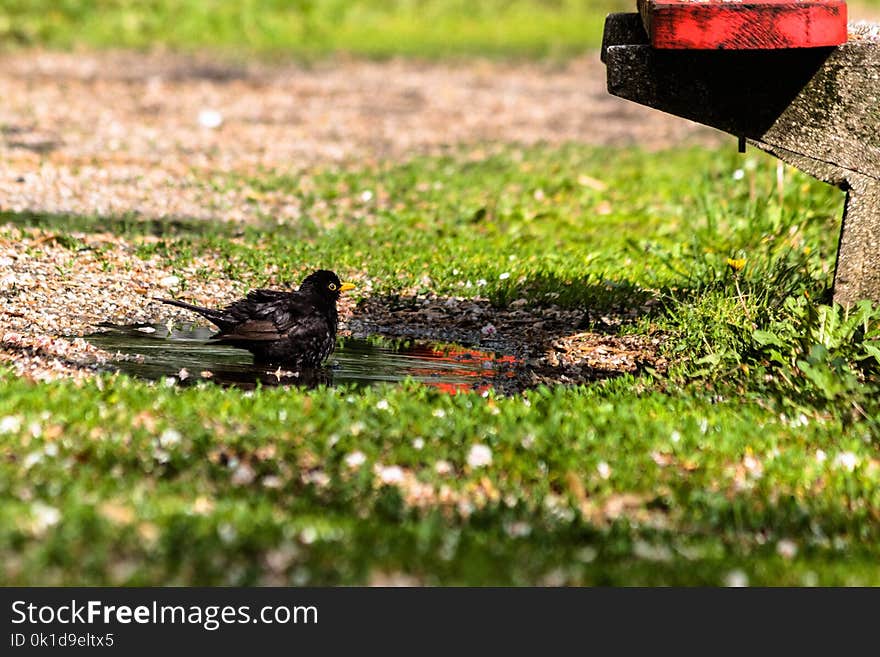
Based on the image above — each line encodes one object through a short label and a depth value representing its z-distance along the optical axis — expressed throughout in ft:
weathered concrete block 45.19
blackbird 51.08
